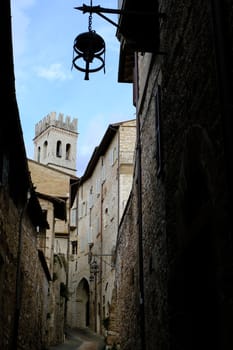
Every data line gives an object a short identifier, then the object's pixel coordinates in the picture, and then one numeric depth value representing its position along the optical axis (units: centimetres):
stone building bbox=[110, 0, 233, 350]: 381
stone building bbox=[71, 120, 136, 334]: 2780
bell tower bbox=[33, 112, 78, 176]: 7662
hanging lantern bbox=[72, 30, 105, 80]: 708
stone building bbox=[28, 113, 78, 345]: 2312
